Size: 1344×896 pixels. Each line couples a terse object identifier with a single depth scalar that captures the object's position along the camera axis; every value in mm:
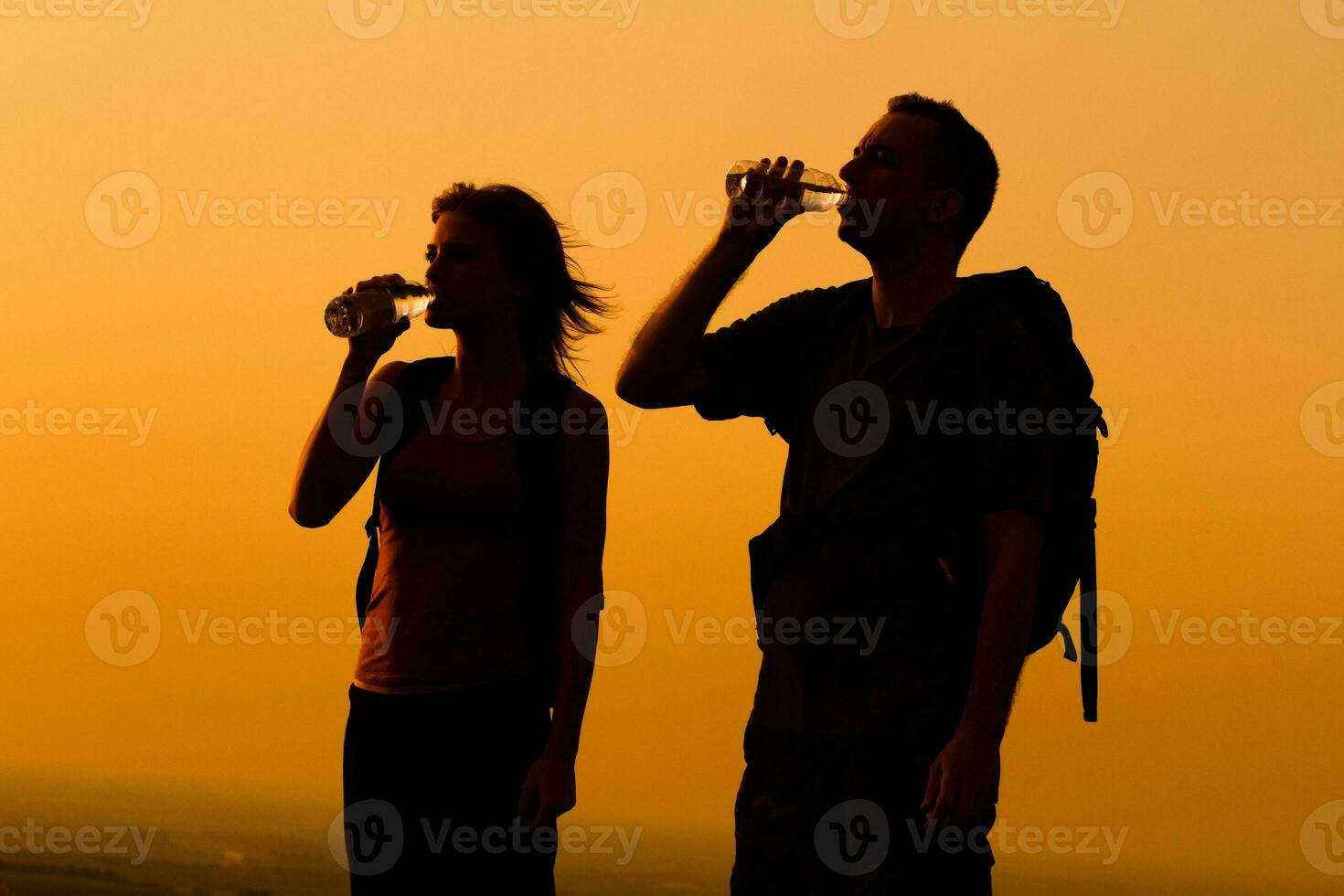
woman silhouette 6820
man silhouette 5762
